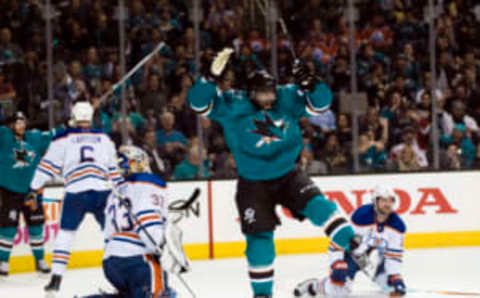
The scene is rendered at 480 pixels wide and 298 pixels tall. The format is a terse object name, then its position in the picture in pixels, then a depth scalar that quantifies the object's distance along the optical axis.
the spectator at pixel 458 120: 18.75
